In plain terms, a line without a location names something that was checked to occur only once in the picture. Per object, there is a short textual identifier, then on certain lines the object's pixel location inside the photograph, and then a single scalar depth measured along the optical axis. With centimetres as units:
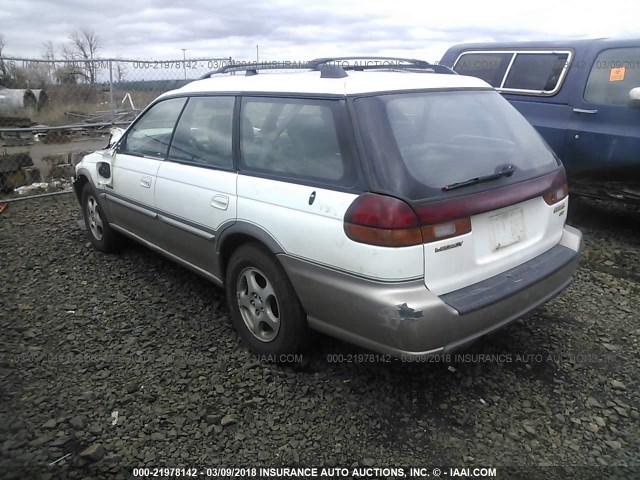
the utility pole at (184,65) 890
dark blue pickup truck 497
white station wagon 237
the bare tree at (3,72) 1057
